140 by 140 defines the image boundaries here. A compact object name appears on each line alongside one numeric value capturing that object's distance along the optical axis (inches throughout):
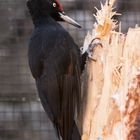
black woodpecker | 251.1
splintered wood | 224.5
